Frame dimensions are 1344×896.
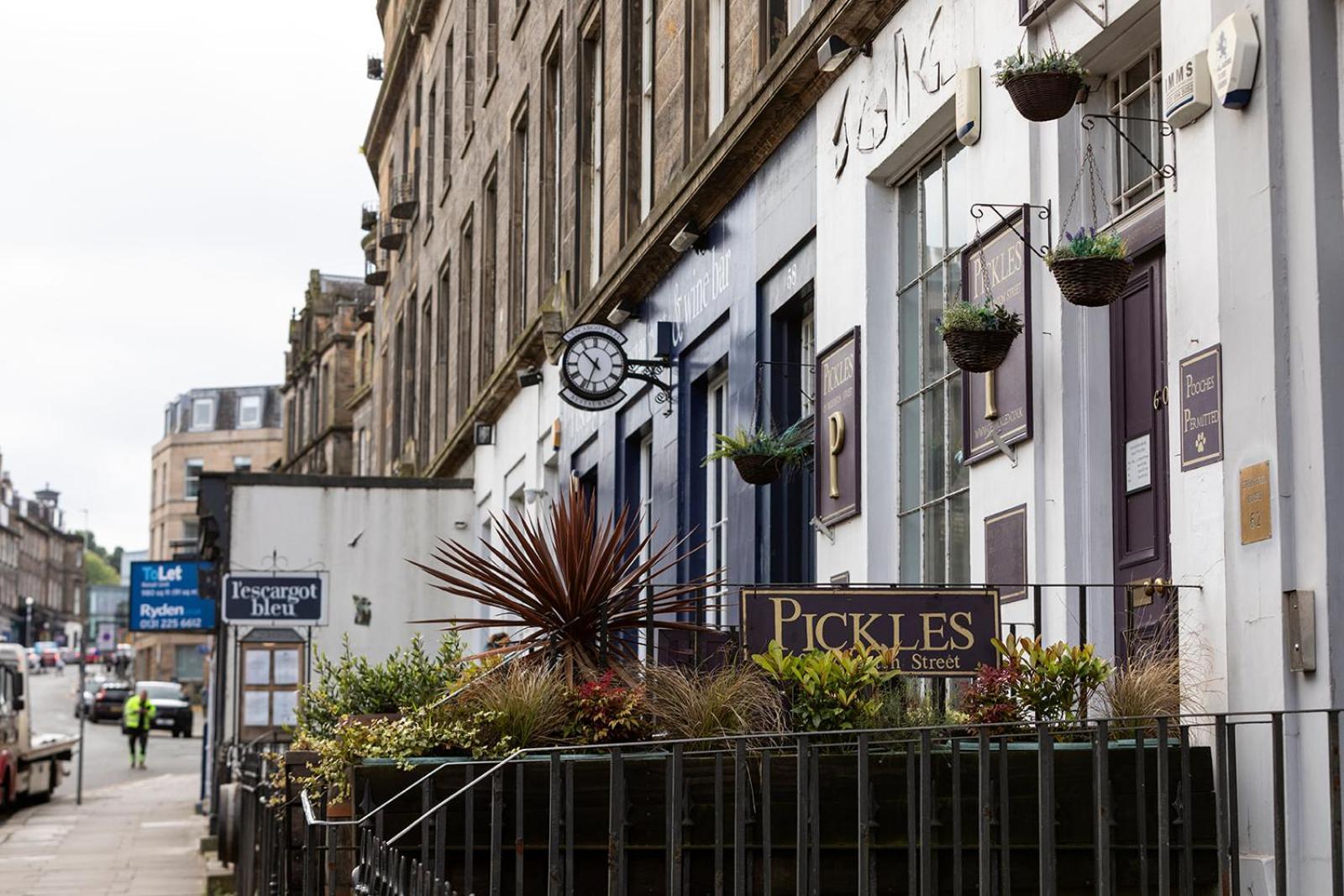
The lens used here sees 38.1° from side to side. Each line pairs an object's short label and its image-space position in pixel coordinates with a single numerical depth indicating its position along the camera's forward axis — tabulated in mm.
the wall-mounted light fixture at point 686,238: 16547
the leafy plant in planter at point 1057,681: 7973
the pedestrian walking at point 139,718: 41906
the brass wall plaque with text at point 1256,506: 7465
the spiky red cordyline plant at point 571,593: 9703
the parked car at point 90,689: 65375
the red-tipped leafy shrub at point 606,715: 8484
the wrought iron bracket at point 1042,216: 9453
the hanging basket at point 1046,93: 8773
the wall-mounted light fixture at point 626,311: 19078
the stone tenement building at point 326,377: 52906
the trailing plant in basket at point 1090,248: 8367
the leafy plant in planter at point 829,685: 8242
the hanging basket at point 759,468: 13125
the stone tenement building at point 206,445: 110438
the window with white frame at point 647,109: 19047
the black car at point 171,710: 55188
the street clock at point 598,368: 17562
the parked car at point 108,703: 62000
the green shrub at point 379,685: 11203
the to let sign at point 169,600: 30281
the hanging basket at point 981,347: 9445
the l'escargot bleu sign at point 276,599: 19375
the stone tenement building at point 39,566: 158375
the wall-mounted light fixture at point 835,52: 12219
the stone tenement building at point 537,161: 15289
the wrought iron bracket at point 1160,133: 8398
